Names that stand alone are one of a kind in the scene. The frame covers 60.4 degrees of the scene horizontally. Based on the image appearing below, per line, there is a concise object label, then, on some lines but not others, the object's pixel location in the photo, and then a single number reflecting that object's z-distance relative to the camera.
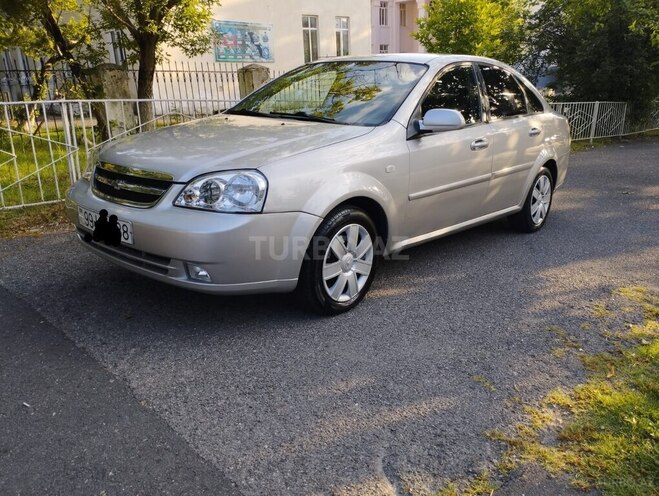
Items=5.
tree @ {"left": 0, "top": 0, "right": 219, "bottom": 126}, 9.20
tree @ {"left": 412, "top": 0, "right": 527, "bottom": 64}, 11.45
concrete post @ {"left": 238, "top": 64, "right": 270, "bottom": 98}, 9.62
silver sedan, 3.21
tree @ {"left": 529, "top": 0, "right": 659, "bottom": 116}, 14.28
